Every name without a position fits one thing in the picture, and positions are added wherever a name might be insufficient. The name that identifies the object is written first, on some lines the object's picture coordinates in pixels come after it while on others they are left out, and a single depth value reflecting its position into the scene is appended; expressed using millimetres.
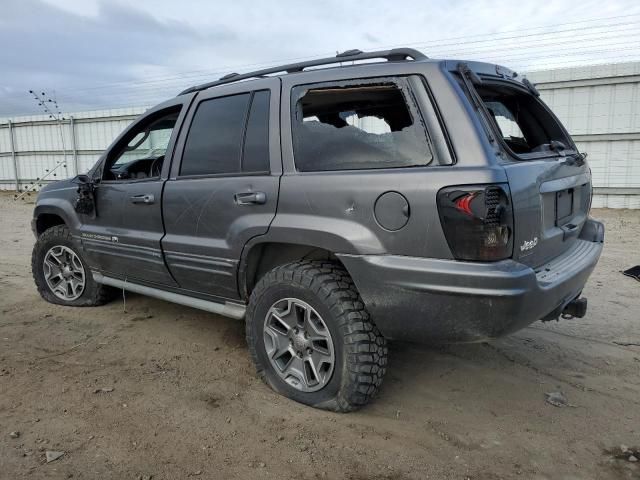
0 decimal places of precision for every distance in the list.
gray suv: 2303
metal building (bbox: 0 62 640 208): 10570
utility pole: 17062
